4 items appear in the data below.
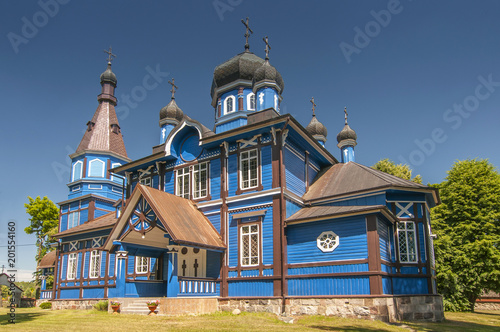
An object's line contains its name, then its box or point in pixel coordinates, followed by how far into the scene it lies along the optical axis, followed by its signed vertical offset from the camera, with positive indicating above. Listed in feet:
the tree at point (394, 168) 112.68 +23.72
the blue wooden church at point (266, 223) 50.93 +4.83
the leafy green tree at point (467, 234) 75.10 +4.60
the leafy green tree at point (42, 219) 137.49 +14.43
